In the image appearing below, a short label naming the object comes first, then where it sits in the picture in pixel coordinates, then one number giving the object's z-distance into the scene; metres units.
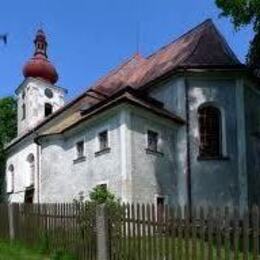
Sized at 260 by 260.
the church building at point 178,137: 13.71
